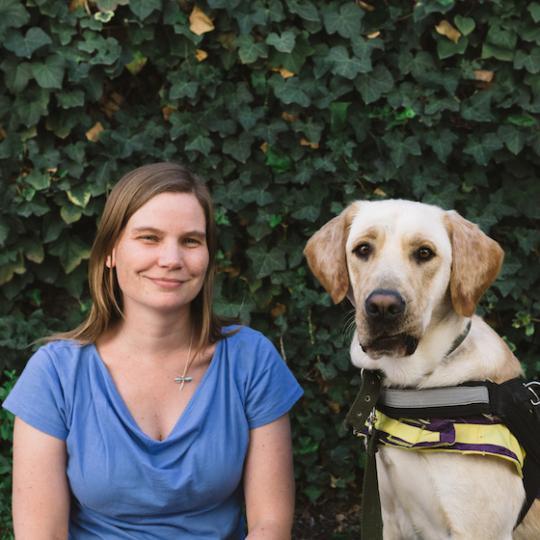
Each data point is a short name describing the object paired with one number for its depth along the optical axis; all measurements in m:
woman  2.57
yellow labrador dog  2.39
